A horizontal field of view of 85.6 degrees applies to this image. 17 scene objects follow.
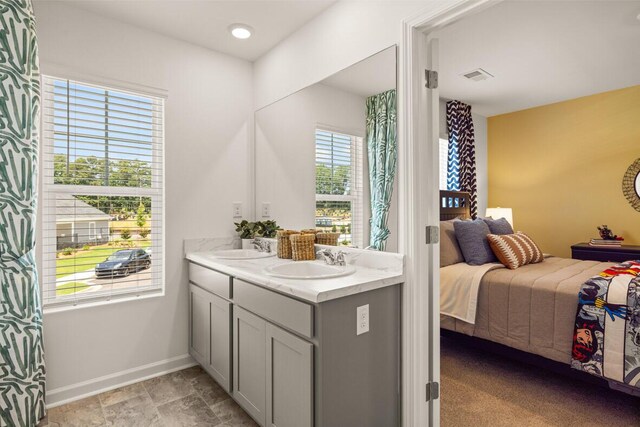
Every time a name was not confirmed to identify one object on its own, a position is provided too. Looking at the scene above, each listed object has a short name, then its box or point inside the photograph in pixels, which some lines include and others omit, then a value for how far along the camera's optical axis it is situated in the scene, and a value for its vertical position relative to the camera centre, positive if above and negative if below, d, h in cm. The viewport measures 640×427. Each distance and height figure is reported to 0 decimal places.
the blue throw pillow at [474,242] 301 -23
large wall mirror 190 +43
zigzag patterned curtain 450 +86
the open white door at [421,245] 171 -14
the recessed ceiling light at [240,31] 246 +135
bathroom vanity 144 -60
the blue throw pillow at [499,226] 348 -10
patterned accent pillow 293 -30
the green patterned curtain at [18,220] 177 -2
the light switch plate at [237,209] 293 +6
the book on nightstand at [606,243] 395 -31
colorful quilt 197 -68
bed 226 -64
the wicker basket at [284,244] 237 -19
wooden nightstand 372 -42
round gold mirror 404 +37
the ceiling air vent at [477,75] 349 +147
